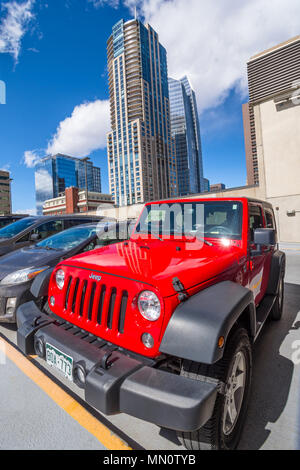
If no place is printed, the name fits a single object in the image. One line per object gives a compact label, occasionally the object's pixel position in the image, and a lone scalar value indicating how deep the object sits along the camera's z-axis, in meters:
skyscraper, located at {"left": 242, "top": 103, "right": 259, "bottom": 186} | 102.69
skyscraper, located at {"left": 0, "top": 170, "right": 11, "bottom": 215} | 77.38
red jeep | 1.32
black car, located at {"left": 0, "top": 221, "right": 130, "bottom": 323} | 3.12
